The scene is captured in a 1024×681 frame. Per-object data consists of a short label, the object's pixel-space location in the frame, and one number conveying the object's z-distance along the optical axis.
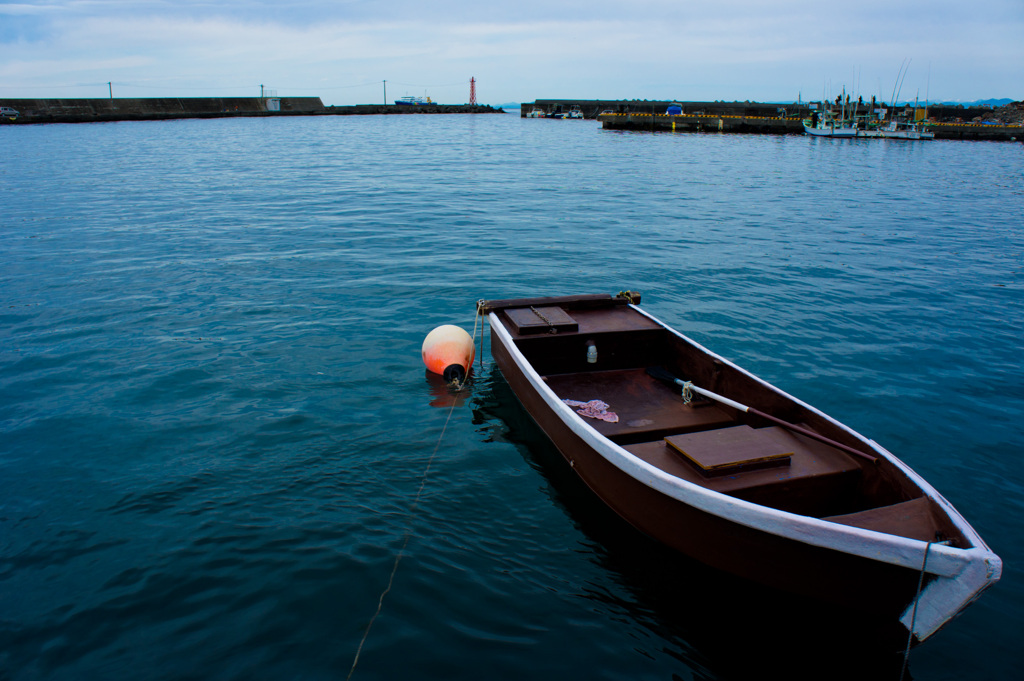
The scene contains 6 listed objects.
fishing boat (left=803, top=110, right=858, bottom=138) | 77.19
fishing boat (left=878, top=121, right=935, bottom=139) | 73.50
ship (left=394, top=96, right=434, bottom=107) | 176.00
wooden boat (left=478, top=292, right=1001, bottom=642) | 4.45
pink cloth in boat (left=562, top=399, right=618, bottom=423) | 7.79
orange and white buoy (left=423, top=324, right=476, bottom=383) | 10.16
